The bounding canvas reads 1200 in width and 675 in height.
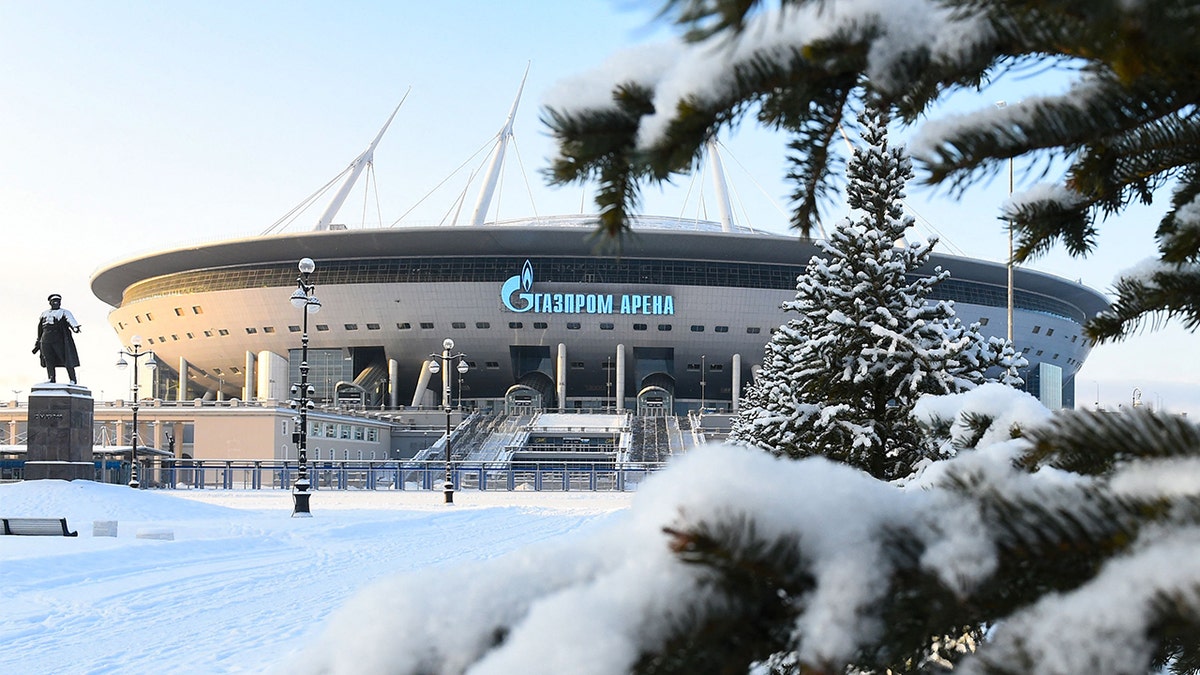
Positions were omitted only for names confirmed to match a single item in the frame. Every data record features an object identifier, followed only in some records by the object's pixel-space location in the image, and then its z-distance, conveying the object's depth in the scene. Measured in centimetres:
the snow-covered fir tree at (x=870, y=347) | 909
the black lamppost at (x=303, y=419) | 2783
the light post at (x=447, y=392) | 3738
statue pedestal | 2884
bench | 1920
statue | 3023
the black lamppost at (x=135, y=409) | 4486
